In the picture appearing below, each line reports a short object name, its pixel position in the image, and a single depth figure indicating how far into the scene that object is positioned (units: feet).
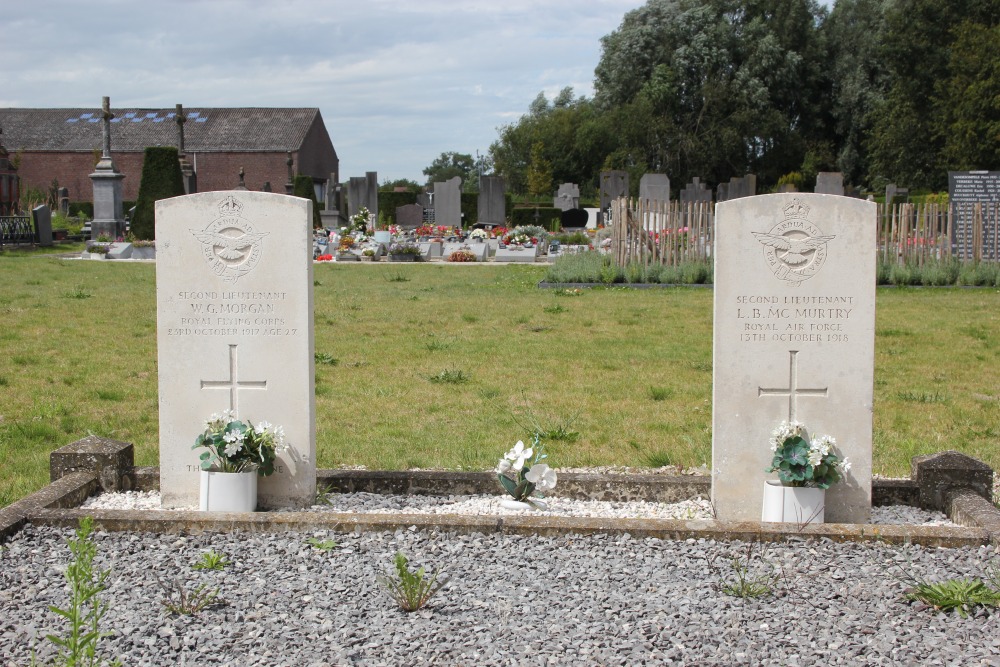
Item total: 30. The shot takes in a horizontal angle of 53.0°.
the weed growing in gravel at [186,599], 11.60
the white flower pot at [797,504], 15.39
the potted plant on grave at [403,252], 84.79
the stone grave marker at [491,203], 106.83
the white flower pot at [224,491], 16.01
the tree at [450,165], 328.23
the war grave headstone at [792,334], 15.56
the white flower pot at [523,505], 16.25
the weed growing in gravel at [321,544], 13.76
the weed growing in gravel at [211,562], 12.98
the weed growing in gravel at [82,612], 8.15
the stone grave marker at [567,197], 139.74
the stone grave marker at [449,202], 113.80
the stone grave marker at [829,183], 83.92
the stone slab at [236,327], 16.28
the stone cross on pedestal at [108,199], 98.53
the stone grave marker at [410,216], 118.73
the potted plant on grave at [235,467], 15.97
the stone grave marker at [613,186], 125.29
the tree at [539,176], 177.27
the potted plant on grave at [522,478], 16.37
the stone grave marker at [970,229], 59.47
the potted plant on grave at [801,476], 15.29
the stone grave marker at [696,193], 122.44
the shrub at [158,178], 97.50
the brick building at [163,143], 187.21
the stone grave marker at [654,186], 106.11
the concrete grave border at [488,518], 14.08
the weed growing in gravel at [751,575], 12.15
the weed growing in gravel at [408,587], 11.76
